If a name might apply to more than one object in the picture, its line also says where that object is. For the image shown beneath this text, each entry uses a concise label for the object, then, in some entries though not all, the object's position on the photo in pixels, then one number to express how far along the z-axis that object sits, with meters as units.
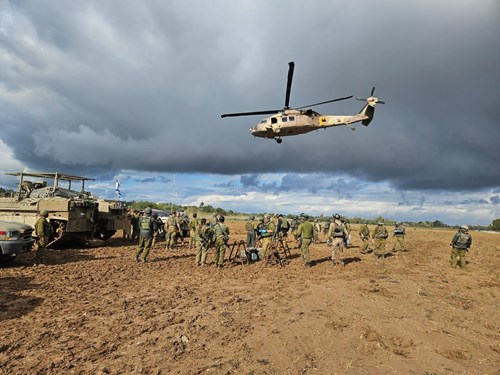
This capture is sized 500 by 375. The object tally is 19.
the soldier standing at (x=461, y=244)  12.74
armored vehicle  13.23
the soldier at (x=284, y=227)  16.75
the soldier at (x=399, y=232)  17.98
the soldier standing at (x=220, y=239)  11.05
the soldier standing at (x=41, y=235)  10.10
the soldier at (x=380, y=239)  15.20
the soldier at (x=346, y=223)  15.87
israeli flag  20.83
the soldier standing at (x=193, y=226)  15.03
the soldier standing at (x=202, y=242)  11.58
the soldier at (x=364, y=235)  17.14
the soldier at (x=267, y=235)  12.52
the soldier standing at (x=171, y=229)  15.67
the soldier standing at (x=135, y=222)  17.80
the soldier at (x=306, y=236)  11.93
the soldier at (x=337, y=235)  12.55
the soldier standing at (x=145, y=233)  11.18
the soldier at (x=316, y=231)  22.06
